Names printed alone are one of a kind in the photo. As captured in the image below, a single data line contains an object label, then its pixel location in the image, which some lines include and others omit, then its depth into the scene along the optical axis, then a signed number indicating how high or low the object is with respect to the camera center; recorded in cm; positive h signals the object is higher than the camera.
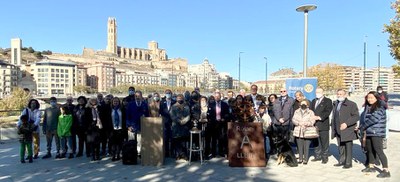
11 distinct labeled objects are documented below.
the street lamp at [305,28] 1210 +245
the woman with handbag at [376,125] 601 -74
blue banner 970 +8
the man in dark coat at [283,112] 767 -61
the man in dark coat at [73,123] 829 -95
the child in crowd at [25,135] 764 -118
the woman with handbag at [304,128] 705 -93
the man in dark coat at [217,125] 795 -97
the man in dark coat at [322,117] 724 -67
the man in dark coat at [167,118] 808 -80
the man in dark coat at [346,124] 675 -80
